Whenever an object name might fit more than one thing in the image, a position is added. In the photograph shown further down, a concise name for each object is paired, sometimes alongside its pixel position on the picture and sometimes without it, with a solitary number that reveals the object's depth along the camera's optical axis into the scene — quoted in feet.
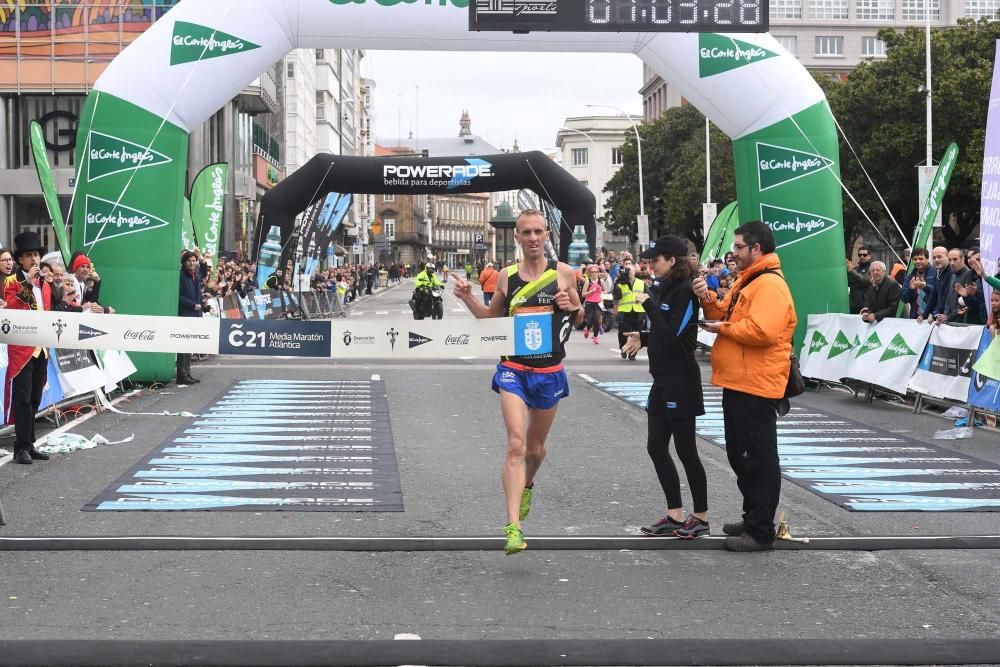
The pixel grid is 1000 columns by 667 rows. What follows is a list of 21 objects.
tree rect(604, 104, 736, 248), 232.12
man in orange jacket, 23.94
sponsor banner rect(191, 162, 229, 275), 88.07
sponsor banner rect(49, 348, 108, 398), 45.34
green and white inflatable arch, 56.08
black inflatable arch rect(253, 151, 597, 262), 100.63
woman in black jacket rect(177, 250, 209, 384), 60.44
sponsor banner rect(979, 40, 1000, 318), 43.39
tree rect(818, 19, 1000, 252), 158.92
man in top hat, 34.68
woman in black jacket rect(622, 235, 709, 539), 24.50
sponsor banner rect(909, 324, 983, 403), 46.57
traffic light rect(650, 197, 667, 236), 150.30
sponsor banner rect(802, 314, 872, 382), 56.29
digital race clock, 51.29
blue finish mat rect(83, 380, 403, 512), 29.63
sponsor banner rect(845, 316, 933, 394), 51.11
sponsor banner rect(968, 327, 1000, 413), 43.60
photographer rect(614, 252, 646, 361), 84.69
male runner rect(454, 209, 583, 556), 23.67
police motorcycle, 119.65
